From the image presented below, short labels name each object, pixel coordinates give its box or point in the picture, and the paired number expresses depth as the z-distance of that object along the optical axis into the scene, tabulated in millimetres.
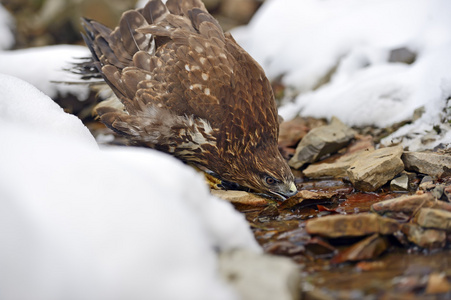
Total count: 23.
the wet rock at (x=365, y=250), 5082
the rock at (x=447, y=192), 6512
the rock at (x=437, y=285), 4215
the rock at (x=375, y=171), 7500
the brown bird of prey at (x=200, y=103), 7836
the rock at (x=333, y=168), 8586
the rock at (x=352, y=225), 5266
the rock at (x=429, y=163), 7562
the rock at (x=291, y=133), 10305
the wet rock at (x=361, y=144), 9328
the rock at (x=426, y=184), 7087
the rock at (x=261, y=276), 4121
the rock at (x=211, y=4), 20750
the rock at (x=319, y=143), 9430
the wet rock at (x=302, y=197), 7117
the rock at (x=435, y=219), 5297
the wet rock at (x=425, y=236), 5195
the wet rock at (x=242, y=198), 7621
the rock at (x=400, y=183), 7426
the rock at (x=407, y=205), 5789
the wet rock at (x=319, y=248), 5371
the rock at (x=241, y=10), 20328
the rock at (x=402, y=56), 11359
